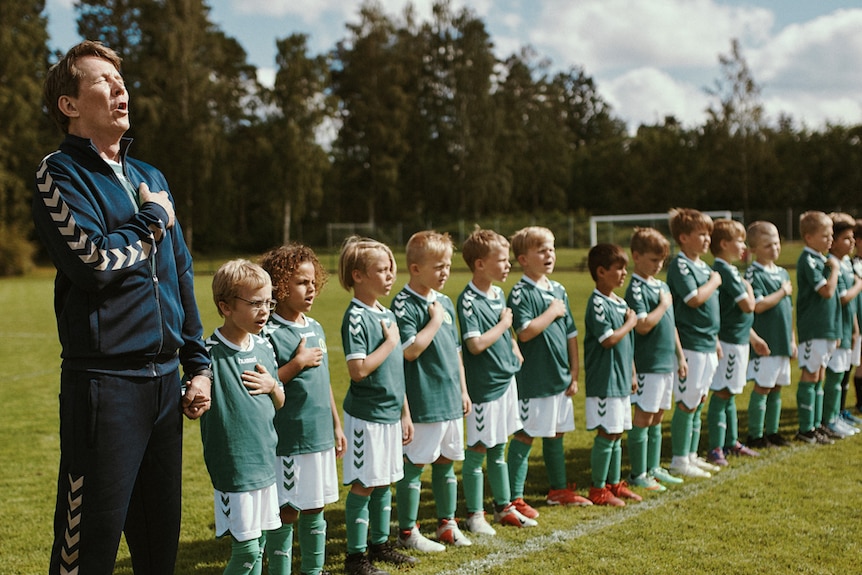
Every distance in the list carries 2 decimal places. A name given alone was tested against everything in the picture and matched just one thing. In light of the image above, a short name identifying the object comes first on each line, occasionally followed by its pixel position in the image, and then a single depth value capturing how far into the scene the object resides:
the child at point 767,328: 6.25
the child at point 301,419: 3.56
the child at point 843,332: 6.86
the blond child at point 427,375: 4.25
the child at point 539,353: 4.88
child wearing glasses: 3.14
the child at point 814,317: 6.58
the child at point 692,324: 5.66
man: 2.35
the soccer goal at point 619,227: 32.98
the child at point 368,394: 3.93
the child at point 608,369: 5.10
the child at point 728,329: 5.97
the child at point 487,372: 4.58
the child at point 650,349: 5.39
